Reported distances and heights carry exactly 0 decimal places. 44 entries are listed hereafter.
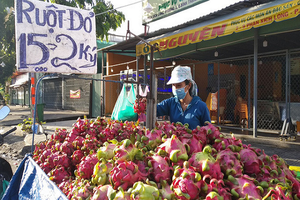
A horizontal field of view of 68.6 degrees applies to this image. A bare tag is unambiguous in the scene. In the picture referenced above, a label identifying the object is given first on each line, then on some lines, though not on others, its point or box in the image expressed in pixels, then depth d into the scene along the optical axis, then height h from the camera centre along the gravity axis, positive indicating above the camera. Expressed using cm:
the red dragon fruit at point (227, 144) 143 -33
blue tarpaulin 162 -77
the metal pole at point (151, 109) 201 -13
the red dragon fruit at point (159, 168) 122 -41
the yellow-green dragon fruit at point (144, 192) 103 -46
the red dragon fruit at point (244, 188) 109 -47
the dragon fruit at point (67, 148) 206 -50
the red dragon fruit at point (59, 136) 237 -44
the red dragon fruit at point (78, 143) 204 -44
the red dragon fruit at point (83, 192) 129 -58
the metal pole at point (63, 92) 1950 +26
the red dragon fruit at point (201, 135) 151 -27
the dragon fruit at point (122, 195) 105 -48
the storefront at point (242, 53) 542 +170
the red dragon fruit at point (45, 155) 215 -59
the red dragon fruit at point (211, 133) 155 -26
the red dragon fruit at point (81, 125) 225 -31
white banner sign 307 +87
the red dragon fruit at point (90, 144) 190 -43
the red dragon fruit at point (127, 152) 132 -35
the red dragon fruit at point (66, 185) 158 -69
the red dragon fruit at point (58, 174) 183 -67
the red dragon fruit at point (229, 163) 122 -39
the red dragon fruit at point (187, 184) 104 -43
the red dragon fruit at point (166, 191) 109 -48
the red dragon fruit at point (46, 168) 200 -66
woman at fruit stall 269 -9
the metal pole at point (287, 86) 624 +28
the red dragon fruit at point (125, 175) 116 -43
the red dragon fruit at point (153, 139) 155 -31
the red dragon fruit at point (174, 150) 128 -33
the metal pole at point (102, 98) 1257 -15
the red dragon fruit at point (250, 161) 134 -41
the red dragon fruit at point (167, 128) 161 -25
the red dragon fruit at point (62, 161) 196 -58
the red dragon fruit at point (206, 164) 116 -37
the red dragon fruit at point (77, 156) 192 -53
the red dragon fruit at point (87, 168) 150 -50
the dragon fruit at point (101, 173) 129 -46
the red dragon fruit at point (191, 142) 138 -30
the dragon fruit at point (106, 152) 147 -38
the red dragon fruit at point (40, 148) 235 -58
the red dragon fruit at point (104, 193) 112 -52
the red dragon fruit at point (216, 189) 107 -46
